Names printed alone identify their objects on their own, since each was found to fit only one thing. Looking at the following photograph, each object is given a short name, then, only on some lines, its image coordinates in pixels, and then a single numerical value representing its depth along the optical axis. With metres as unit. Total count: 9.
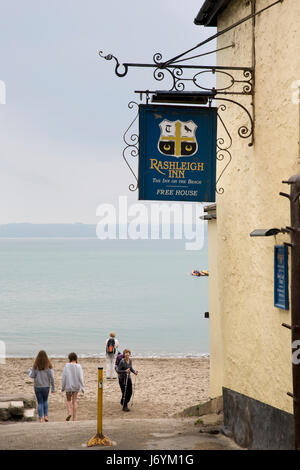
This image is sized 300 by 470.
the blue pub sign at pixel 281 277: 7.94
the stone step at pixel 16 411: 13.58
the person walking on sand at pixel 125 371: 16.30
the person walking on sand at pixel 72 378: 13.42
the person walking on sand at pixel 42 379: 13.18
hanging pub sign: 8.88
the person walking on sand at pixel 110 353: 21.31
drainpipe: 7.52
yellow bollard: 9.43
